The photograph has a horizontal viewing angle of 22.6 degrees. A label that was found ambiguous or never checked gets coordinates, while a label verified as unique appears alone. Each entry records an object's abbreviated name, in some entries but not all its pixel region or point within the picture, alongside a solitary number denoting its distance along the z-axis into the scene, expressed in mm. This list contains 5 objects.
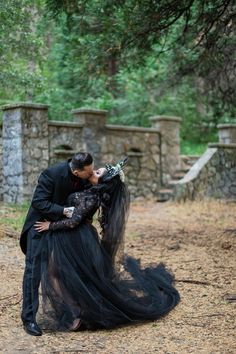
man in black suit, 5160
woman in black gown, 5133
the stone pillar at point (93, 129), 14516
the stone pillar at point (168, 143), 16312
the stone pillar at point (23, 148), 12984
